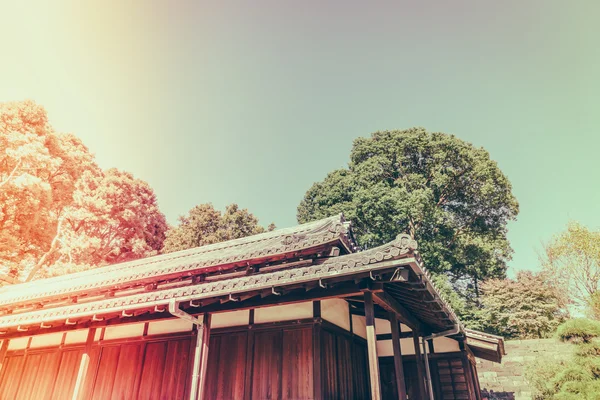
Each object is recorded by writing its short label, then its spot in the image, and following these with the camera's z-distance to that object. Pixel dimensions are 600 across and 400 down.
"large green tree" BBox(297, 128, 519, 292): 21.91
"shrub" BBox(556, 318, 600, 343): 7.83
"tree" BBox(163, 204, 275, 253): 28.16
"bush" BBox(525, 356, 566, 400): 11.97
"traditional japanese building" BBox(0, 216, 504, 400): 5.68
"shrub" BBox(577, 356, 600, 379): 7.37
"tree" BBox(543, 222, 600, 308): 18.98
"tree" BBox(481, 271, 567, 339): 19.06
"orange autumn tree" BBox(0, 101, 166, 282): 17.77
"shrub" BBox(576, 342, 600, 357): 7.64
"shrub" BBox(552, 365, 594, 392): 7.35
